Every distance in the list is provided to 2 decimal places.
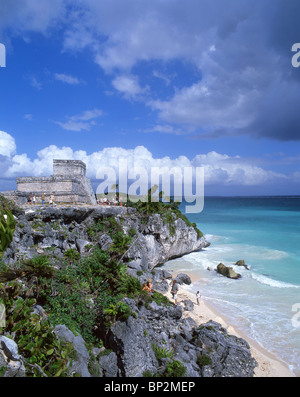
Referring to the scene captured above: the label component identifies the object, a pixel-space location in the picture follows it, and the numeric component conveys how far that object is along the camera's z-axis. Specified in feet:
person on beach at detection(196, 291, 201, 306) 50.00
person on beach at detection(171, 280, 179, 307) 50.09
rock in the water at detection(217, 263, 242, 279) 65.25
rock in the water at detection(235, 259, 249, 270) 76.74
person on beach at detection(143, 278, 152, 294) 41.31
